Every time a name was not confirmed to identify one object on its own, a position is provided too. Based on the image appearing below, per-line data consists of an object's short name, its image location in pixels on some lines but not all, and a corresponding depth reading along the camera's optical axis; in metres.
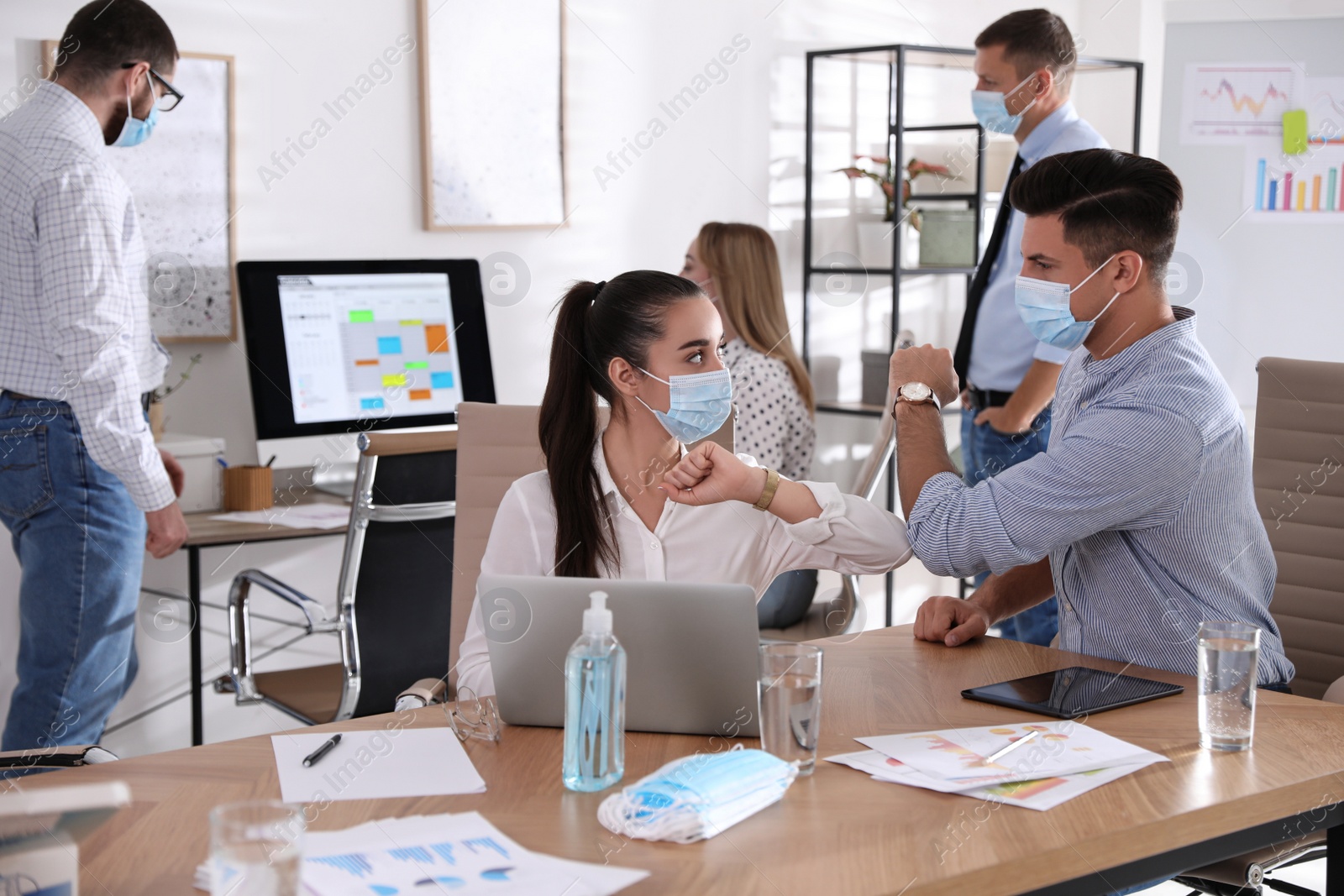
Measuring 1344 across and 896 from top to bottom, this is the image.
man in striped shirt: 1.75
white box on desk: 3.08
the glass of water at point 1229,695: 1.40
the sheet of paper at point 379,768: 1.28
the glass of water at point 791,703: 1.30
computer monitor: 3.20
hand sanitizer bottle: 1.24
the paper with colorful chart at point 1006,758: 1.29
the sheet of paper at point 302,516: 2.92
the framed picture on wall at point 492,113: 3.61
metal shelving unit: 4.18
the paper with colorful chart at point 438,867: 1.04
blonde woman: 3.11
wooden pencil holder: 3.10
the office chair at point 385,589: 2.52
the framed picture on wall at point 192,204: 3.16
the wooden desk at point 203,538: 2.78
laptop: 1.33
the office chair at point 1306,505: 2.25
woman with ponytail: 1.79
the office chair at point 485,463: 2.31
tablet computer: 1.52
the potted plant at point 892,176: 4.36
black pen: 1.37
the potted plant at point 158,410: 3.11
